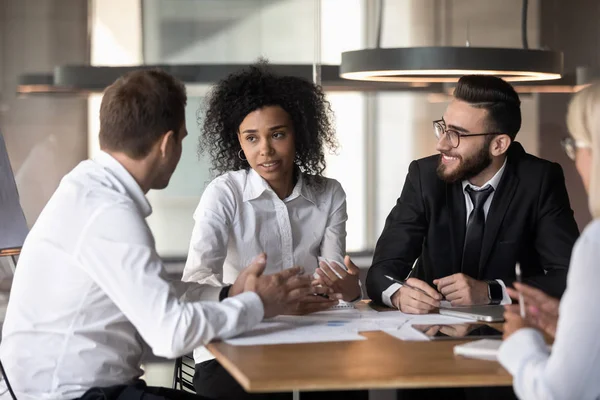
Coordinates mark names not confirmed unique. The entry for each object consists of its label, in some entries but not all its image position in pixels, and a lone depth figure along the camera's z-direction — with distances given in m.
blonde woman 1.76
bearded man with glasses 3.34
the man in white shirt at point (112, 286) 2.25
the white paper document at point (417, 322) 2.46
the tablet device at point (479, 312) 2.71
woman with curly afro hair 3.35
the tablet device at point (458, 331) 2.45
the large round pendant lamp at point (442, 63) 5.18
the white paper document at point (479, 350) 2.19
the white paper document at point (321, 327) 2.39
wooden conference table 1.96
